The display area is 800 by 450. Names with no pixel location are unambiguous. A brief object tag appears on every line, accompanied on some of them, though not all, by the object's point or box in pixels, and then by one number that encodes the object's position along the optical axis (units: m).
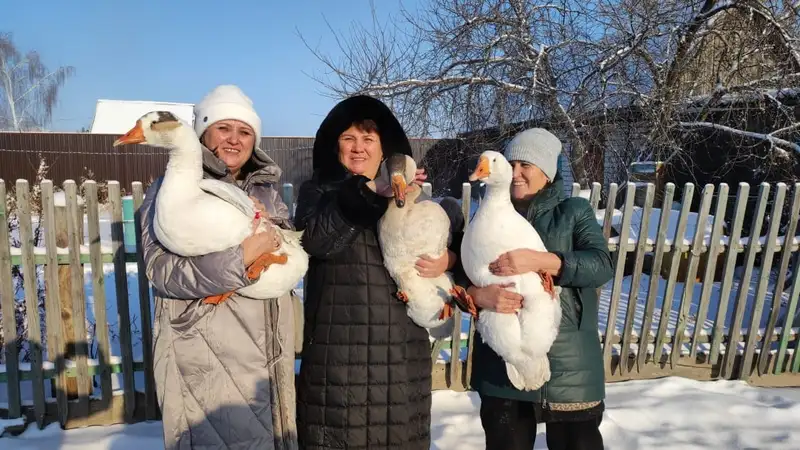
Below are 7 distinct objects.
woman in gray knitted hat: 2.16
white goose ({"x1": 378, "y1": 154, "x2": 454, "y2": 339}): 2.04
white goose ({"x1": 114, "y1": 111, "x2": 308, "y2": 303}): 1.80
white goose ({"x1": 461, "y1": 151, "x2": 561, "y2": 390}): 1.98
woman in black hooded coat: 2.09
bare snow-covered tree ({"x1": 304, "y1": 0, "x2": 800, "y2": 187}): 7.07
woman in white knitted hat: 1.85
